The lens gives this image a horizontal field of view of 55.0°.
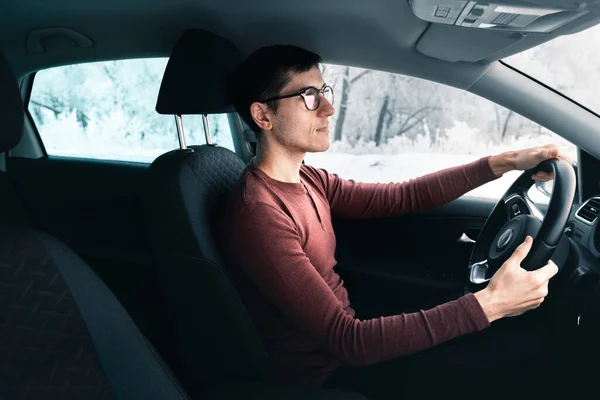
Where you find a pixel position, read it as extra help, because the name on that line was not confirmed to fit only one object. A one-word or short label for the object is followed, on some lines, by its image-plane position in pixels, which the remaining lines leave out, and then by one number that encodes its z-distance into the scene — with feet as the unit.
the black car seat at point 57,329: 3.06
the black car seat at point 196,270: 4.68
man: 4.33
